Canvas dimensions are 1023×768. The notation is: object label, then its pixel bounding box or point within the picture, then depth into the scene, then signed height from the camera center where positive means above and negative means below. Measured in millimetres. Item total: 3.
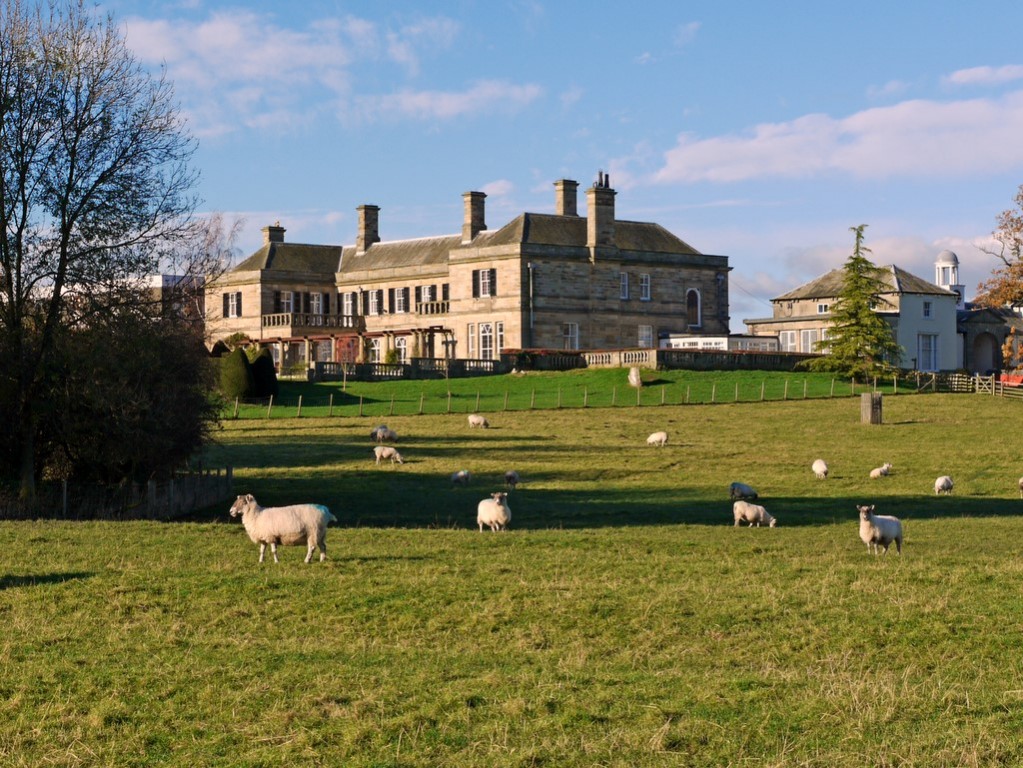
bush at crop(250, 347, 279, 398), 71188 +1122
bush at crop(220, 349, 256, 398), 69900 +1122
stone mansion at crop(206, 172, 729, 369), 92438 +7387
